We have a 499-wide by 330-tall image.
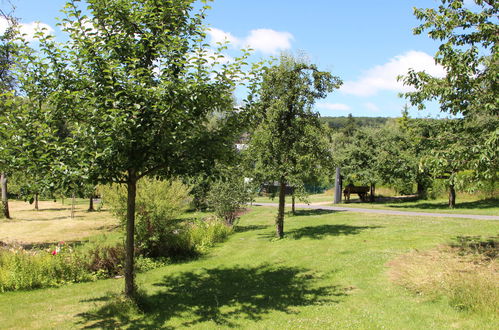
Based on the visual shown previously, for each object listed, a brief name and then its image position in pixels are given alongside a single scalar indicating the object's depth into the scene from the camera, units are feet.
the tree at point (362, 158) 92.46
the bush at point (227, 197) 61.67
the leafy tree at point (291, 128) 44.57
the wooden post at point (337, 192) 98.86
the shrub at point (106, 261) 35.06
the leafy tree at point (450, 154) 25.85
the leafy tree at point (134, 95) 19.13
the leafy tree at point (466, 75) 26.12
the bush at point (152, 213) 41.37
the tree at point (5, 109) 19.77
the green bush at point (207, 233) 47.05
